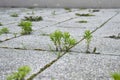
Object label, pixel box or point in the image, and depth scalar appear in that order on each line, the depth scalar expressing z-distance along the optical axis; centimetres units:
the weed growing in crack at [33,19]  499
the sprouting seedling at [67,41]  218
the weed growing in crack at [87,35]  230
